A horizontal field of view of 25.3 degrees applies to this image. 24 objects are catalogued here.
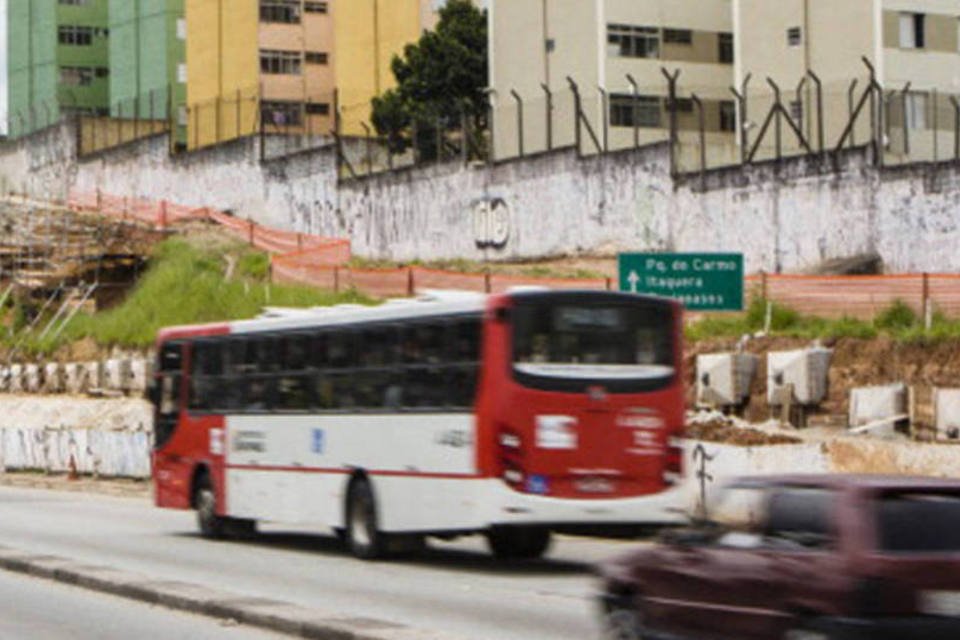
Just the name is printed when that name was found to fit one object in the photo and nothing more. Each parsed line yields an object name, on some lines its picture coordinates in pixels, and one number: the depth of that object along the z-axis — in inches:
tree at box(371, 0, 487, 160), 3316.9
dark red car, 466.9
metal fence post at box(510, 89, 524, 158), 2412.6
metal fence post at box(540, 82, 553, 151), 2375.7
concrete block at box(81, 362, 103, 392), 2519.7
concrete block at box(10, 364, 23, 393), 2711.9
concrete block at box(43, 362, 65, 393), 2623.0
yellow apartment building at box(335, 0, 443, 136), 3646.7
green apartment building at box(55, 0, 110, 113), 4512.8
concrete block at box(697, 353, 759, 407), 1572.3
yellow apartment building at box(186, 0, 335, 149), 3668.8
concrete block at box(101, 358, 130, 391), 2445.9
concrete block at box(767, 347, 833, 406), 1524.4
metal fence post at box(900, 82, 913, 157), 1979.9
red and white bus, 928.3
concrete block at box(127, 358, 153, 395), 2394.2
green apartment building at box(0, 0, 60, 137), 4493.1
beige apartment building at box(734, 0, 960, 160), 2511.1
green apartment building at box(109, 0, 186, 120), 4005.9
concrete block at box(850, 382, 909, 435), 1369.3
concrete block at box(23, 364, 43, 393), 2667.3
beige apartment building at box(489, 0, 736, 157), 2795.3
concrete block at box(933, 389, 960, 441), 1284.4
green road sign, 1401.3
